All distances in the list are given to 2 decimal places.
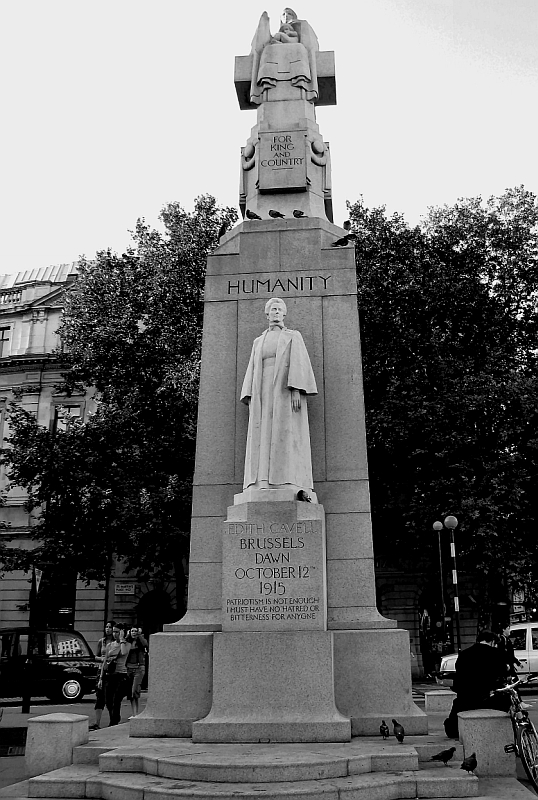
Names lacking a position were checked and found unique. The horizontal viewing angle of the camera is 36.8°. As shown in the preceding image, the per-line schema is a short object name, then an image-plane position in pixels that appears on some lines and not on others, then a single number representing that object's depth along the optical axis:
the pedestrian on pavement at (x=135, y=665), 15.41
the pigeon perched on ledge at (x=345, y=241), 11.97
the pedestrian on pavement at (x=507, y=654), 8.99
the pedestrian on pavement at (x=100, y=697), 14.14
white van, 25.19
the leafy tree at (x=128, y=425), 26.36
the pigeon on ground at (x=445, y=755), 7.72
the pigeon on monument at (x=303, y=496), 10.01
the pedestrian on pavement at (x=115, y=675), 14.04
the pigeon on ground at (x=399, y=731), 8.43
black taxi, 21.89
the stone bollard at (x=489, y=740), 8.20
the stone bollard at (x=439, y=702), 12.58
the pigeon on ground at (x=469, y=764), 7.26
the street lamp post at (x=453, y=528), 22.39
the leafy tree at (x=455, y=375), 24.47
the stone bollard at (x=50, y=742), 8.65
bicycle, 7.70
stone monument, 9.05
